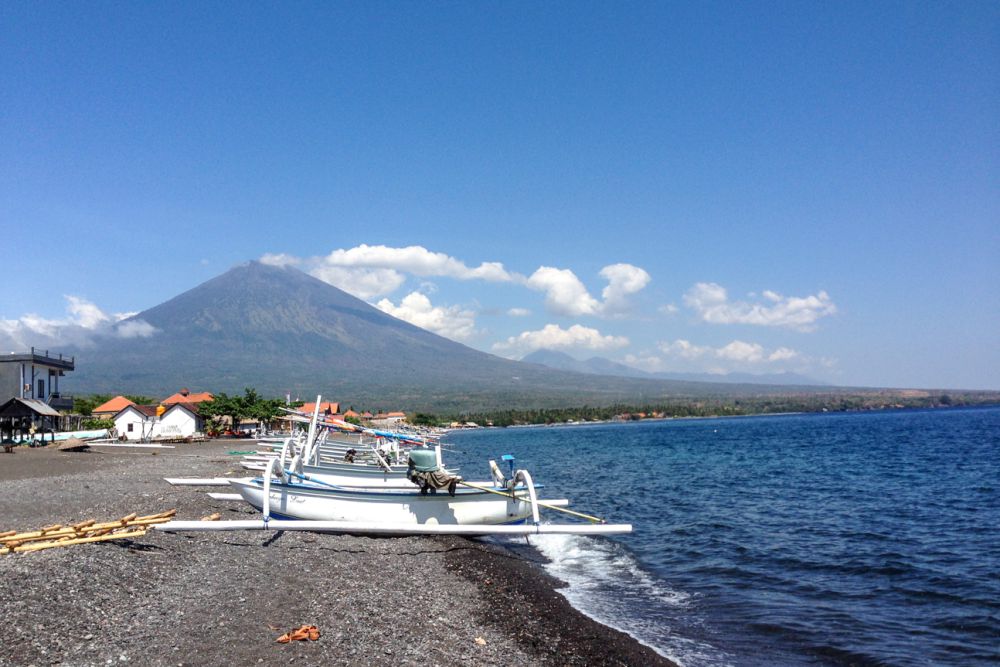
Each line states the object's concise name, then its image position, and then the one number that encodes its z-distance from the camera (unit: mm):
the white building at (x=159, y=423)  53312
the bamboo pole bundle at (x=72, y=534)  9195
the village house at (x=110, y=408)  65350
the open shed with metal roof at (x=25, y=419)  35094
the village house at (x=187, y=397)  70544
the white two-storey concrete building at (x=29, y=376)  42812
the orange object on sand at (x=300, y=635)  7249
